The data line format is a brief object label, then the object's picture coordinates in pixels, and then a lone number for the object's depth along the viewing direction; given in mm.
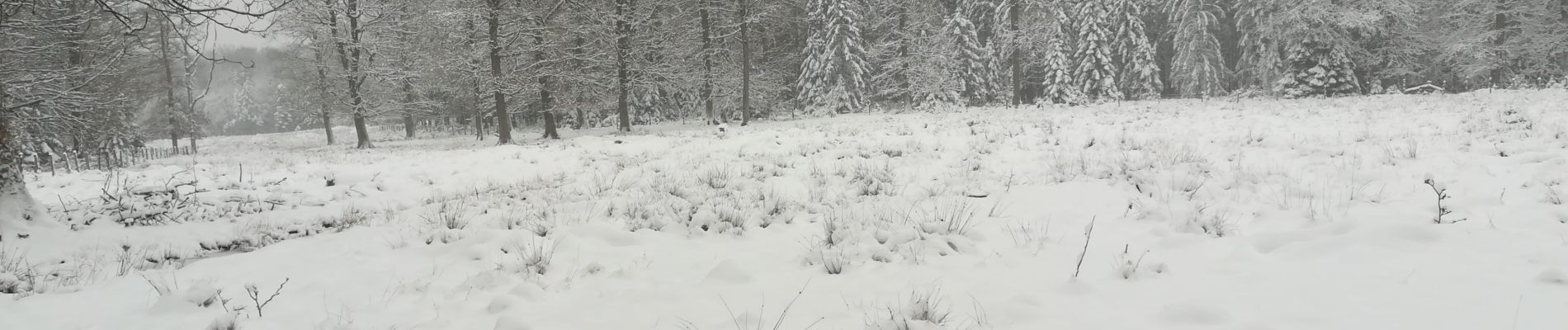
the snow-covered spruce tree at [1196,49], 28688
